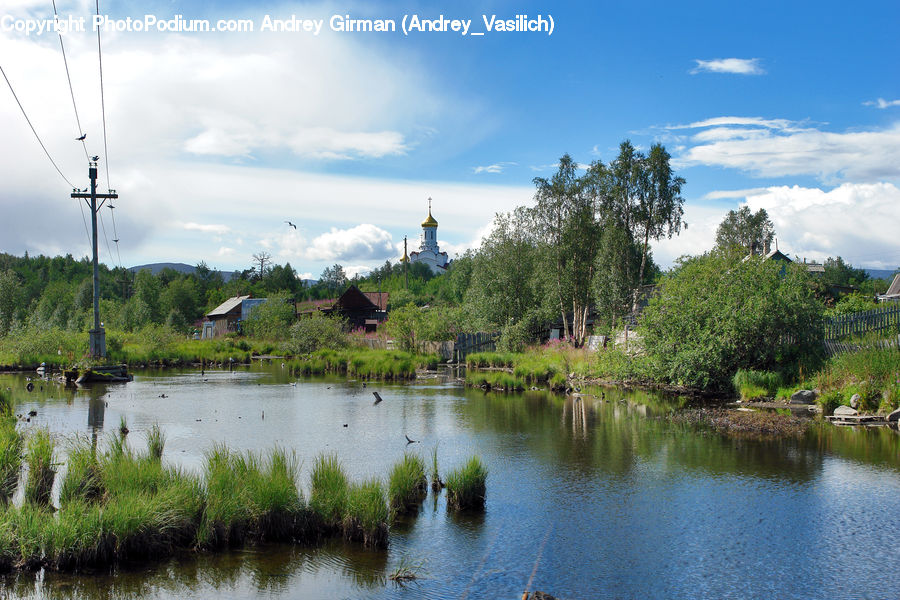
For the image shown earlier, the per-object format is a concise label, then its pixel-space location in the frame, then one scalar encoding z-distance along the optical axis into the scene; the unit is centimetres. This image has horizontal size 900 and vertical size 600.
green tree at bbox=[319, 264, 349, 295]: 15588
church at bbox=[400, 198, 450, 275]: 15800
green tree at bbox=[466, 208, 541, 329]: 5572
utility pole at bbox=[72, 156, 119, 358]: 3966
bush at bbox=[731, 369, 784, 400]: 2673
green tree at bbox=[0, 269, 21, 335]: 8625
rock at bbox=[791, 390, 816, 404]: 2503
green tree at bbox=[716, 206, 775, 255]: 6656
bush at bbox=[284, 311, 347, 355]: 5669
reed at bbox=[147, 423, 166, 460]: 1554
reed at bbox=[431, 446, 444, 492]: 1445
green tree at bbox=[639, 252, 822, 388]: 2761
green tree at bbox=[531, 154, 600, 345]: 5031
